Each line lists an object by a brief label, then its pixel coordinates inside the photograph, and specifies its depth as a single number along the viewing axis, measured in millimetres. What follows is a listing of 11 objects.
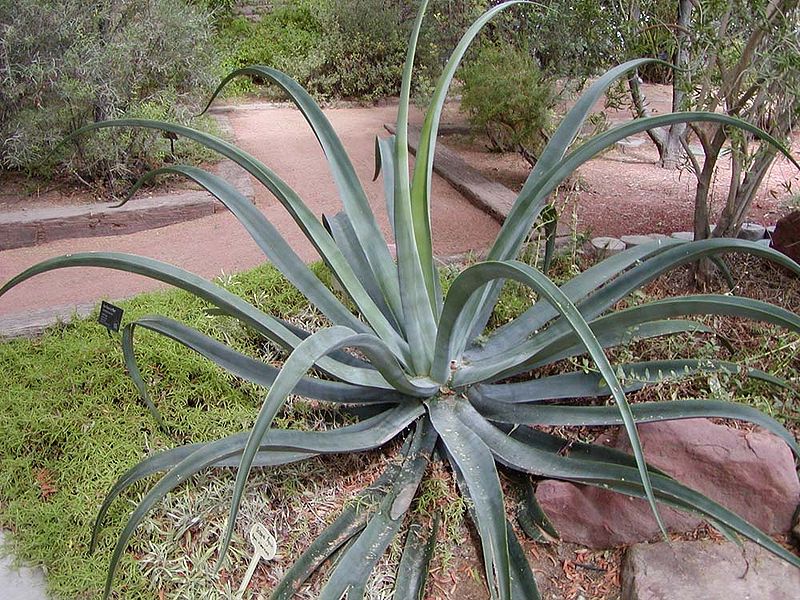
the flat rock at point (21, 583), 1671
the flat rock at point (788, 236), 2607
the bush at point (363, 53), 7238
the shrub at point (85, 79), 3918
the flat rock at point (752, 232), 3025
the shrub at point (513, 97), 4328
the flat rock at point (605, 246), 2906
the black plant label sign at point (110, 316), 2088
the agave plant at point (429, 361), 1516
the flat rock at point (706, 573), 1561
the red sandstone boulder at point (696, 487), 1716
